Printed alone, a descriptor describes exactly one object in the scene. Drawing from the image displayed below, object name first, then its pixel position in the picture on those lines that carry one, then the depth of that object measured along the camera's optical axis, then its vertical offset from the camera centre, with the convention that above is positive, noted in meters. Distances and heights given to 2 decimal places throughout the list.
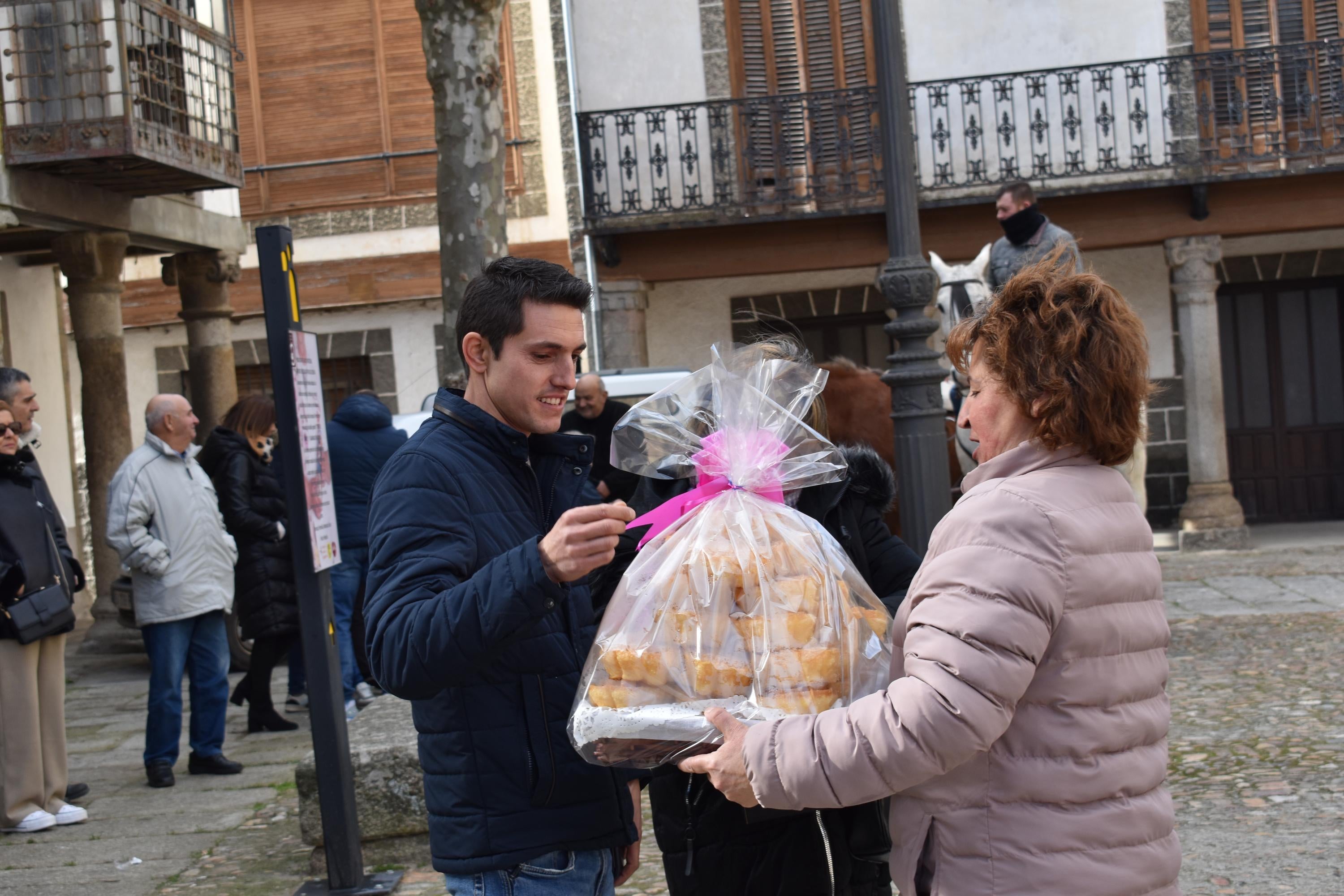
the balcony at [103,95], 9.52 +2.44
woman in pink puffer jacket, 1.78 -0.43
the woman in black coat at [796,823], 2.53 -0.85
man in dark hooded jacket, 7.61 -0.40
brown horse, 6.62 -0.18
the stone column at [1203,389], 13.65 -0.47
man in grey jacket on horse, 6.43 +0.62
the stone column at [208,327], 12.17 +0.85
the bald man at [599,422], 7.80 -0.18
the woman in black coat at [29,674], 5.46 -0.97
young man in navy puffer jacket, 2.10 -0.33
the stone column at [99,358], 10.95 +0.61
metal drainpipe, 14.27 +1.46
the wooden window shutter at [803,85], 14.38 +3.14
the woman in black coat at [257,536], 7.17 -0.62
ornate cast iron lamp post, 5.00 +0.15
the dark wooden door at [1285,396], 15.02 -0.67
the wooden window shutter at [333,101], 15.62 +3.58
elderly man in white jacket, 6.32 -0.71
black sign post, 4.32 -0.47
